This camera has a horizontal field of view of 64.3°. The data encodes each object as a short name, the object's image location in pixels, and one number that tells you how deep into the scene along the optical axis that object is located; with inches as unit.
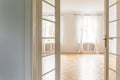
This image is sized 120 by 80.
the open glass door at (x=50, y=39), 51.8
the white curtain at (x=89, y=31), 234.6
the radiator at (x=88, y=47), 234.0
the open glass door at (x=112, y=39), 60.9
